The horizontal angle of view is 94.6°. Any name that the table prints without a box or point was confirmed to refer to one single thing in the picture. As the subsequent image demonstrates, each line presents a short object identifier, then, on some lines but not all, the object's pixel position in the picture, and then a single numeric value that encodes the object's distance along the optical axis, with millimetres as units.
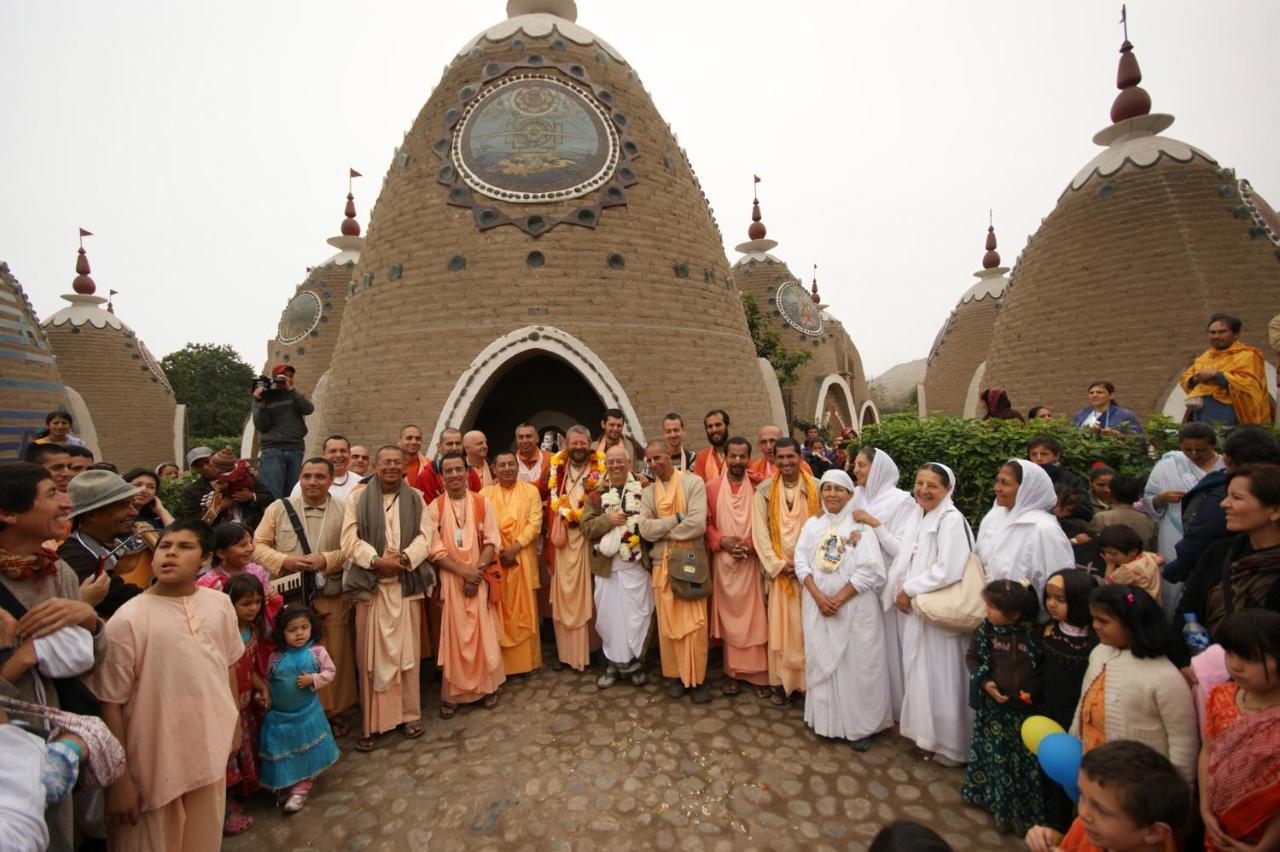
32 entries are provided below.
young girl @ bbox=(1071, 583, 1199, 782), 2287
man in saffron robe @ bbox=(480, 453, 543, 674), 4801
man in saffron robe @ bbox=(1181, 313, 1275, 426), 4957
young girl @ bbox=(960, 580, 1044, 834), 2939
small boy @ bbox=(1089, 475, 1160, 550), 3580
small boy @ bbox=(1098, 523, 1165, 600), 2938
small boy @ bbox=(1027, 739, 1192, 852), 1626
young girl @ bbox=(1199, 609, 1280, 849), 1791
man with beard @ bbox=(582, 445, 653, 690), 4559
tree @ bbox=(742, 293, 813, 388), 17547
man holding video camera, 5961
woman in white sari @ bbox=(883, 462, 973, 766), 3475
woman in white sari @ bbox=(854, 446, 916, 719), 3879
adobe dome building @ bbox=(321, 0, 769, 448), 8016
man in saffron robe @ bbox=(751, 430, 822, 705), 4242
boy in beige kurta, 2330
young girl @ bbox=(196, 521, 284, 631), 3250
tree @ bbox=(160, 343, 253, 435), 34250
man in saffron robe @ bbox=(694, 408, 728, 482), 5090
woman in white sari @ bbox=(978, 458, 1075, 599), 3211
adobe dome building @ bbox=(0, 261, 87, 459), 6672
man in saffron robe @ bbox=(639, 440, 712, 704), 4422
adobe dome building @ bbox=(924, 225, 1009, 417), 19141
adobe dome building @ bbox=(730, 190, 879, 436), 20562
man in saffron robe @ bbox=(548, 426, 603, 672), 4848
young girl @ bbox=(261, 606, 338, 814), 3320
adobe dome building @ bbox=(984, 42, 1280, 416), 8828
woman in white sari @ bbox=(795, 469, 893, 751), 3793
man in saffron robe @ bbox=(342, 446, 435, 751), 3924
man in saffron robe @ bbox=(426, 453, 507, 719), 4312
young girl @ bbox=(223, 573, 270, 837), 3174
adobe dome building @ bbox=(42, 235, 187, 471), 15789
